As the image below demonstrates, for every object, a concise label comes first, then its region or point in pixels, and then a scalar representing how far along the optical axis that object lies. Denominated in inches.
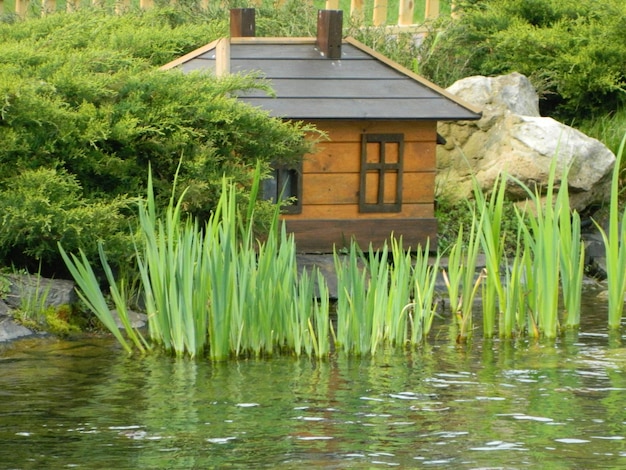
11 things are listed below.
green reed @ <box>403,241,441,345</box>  515.8
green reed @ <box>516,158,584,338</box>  517.3
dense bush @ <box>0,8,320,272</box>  565.0
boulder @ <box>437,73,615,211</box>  798.5
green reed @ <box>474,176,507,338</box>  518.0
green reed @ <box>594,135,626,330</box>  535.9
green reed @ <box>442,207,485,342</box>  527.2
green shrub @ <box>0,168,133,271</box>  553.9
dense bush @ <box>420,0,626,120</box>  928.3
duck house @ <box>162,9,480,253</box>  699.4
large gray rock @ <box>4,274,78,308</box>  563.5
